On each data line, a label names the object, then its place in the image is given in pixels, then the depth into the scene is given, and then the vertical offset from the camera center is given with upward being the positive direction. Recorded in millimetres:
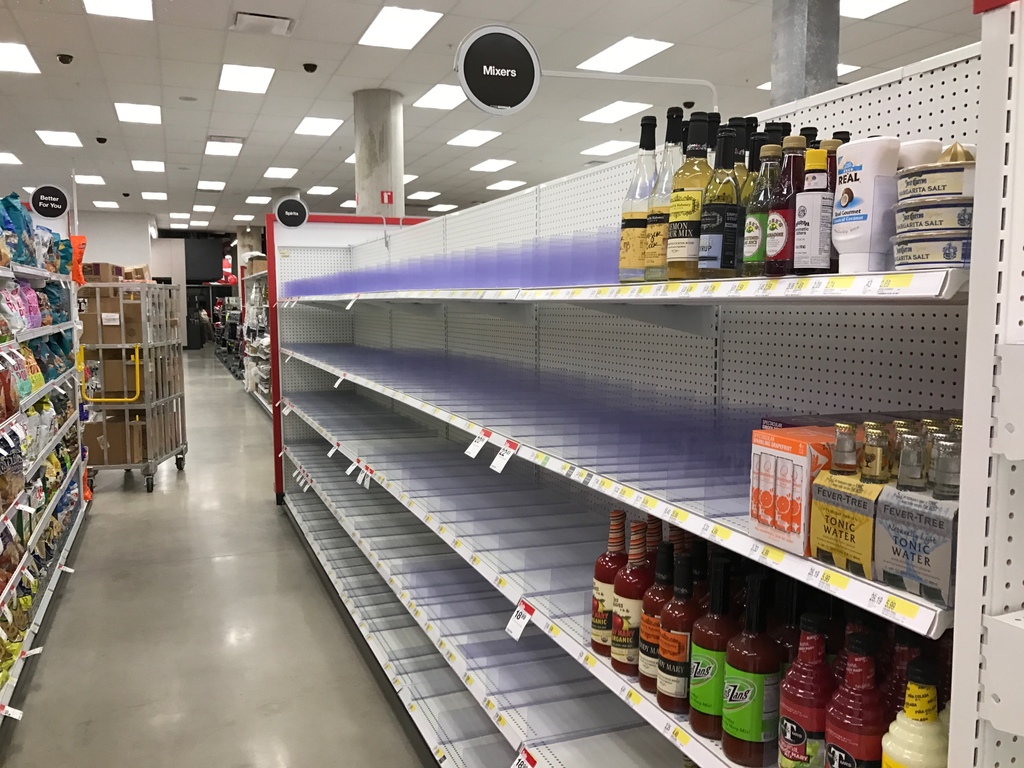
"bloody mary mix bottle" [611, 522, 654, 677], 1615 -607
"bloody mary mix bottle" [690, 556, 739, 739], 1346 -590
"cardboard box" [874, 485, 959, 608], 938 -286
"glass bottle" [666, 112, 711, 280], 1366 +186
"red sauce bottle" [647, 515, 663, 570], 1686 -485
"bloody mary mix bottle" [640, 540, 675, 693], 1511 -589
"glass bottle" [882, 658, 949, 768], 1000 -541
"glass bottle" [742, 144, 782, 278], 1208 +157
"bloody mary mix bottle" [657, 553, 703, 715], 1434 -604
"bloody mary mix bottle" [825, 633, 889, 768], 1072 -561
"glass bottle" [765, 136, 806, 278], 1154 +147
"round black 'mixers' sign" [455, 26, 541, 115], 3207 +1019
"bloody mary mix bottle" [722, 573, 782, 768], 1266 -619
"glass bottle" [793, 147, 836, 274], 1102 +134
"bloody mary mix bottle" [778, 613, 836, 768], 1156 -573
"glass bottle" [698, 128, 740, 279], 1323 +146
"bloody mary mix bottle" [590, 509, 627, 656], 1703 -595
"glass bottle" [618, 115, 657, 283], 1540 +163
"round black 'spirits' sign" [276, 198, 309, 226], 6180 +810
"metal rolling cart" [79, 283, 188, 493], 6840 -511
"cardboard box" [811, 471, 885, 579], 1029 -283
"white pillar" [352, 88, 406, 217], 9281 +2001
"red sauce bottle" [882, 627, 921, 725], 1126 -526
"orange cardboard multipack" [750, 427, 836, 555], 1124 -250
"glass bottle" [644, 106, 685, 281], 1470 +228
